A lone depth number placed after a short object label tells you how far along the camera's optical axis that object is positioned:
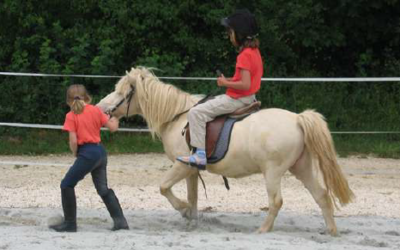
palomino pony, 11.22
